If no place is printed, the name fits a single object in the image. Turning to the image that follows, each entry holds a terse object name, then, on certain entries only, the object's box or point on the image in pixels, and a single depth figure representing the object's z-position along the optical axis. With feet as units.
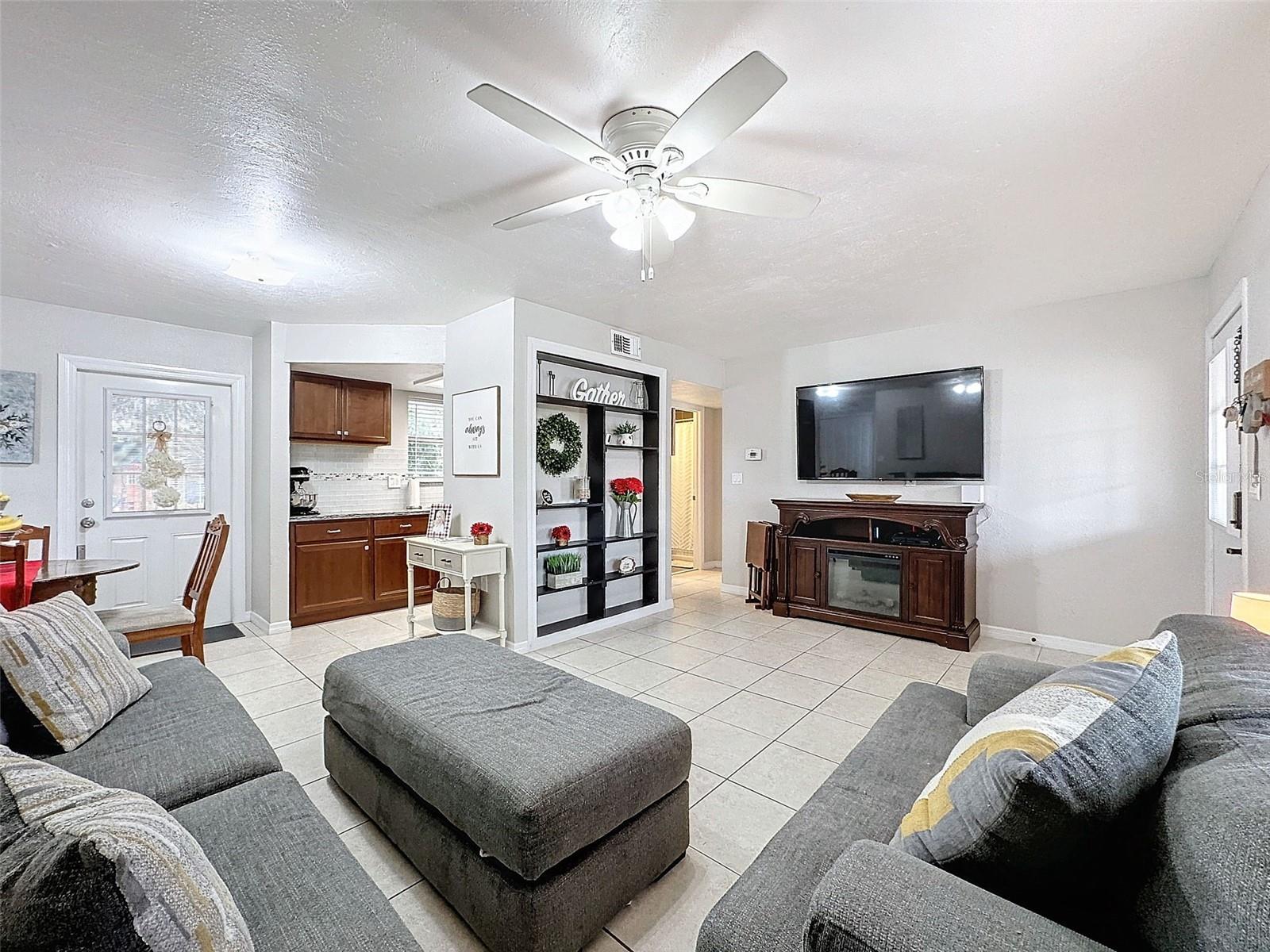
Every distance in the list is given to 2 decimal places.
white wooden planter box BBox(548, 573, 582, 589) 13.99
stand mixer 16.01
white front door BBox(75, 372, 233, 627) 13.21
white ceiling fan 4.72
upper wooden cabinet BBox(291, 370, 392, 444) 15.65
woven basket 13.25
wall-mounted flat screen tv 14.20
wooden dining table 9.01
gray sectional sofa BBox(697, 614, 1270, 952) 2.20
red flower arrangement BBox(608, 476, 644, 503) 15.58
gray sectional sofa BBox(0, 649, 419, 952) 3.19
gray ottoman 4.41
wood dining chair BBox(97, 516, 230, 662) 9.50
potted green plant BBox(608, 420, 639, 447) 15.88
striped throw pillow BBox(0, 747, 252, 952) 1.74
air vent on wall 15.06
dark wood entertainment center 13.34
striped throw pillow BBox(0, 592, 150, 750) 5.09
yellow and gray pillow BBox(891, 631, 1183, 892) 2.60
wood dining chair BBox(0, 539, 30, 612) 7.99
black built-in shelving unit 14.57
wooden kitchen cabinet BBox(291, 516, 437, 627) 14.84
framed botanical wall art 11.91
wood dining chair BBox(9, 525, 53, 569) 9.83
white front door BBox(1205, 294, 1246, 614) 9.29
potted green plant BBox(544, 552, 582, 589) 14.02
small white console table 12.24
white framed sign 13.09
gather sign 14.33
